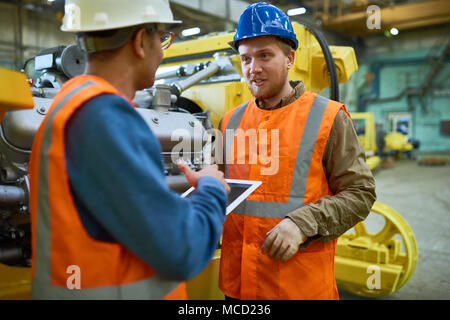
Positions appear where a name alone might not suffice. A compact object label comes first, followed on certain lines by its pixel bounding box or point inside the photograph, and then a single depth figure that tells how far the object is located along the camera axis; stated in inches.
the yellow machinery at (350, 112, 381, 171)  351.9
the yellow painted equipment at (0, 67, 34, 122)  31.7
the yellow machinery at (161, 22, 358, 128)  87.8
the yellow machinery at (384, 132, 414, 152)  445.7
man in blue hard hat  47.4
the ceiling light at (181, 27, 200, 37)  286.5
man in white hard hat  26.2
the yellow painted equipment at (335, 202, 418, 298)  110.7
